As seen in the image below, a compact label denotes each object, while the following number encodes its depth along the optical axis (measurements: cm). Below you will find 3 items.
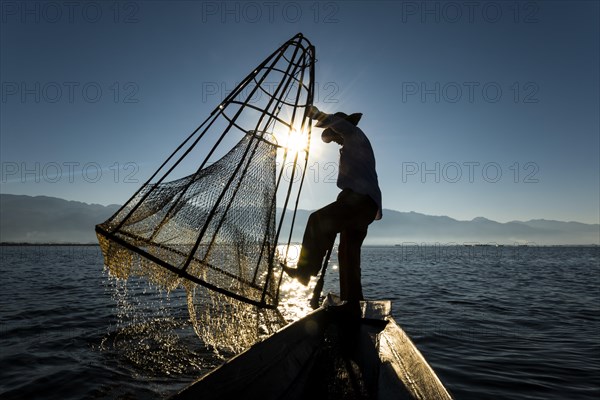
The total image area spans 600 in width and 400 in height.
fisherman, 455
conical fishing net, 545
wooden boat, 209
